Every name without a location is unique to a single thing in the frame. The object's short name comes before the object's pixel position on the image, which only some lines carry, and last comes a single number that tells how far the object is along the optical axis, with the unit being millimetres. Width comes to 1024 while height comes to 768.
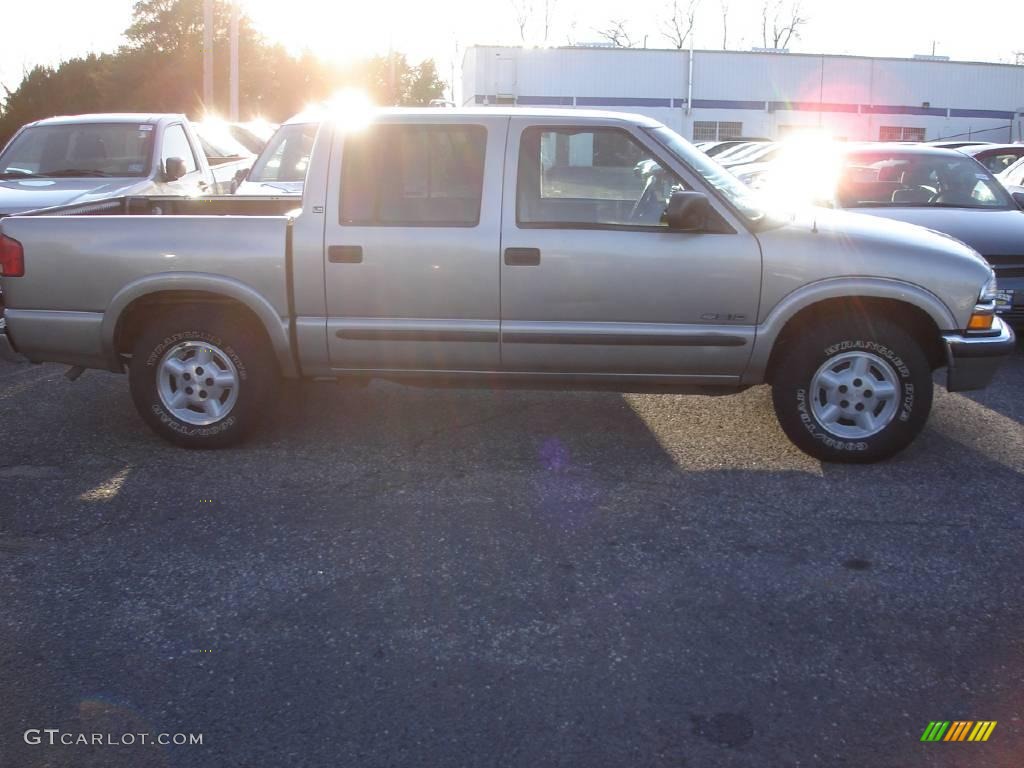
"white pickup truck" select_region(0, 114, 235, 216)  9984
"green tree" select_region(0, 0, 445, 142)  39312
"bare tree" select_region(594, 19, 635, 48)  71938
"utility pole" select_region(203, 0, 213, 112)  27408
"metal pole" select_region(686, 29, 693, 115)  44531
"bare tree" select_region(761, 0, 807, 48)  79188
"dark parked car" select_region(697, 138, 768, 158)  25453
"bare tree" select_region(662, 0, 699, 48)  76125
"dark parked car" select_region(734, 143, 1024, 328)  8148
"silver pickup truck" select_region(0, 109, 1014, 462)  5480
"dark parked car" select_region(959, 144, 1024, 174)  14367
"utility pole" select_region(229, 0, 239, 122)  27328
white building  42562
